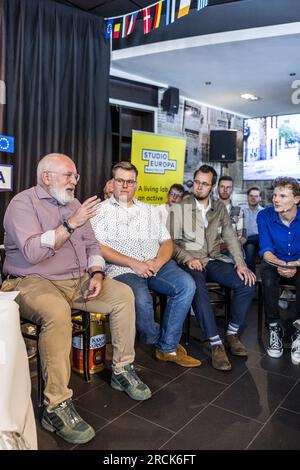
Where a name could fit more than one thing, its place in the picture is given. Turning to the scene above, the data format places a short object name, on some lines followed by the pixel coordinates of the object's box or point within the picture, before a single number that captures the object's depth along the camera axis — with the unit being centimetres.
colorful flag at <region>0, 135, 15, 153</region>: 330
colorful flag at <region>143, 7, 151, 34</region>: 347
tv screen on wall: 603
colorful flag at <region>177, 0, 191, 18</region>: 307
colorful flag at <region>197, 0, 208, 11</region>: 302
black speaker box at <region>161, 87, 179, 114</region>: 526
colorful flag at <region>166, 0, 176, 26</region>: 322
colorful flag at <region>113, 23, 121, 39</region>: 384
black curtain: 338
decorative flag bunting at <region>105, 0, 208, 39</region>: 309
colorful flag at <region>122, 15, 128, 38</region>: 377
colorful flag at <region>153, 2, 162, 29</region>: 337
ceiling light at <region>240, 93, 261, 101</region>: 559
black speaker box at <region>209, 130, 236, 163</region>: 611
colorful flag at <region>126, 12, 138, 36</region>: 366
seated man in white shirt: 255
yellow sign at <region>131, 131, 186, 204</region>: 474
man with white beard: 180
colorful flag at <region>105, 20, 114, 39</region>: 389
